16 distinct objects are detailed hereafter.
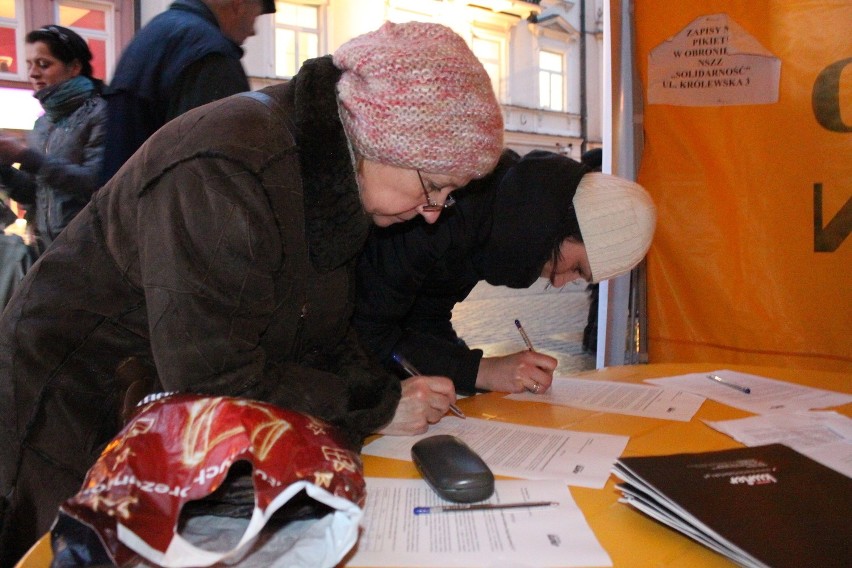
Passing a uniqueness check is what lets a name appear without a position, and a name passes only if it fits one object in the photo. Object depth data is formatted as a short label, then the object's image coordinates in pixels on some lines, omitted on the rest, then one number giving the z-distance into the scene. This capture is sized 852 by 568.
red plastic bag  0.69
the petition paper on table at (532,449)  1.14
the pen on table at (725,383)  1.74
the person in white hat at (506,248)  1.68
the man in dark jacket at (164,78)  1.99
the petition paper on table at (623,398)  1.56
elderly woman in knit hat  0.97
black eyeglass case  1.00
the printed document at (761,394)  1.61
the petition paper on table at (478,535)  0.84
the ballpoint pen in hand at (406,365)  1.69
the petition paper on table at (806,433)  1.23
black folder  0.81
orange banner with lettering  2.61
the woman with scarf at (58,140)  2.36
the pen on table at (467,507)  0.98
